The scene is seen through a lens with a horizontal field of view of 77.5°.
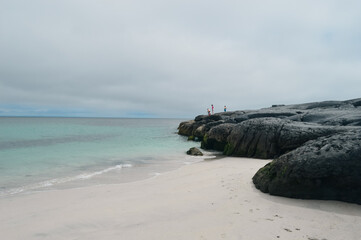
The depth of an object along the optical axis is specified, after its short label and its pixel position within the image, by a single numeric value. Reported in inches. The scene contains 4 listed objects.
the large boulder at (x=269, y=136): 402.0
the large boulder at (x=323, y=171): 178.9
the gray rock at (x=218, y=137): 643.5
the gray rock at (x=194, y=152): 593.9
